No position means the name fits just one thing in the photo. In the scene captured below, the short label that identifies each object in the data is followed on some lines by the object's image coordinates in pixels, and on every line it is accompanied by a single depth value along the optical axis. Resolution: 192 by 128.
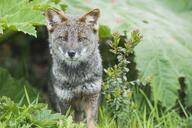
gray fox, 13.20
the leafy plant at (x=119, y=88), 13.17
